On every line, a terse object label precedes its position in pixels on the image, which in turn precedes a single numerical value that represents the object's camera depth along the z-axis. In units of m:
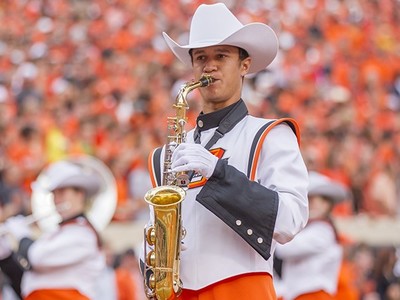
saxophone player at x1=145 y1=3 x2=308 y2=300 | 8.09
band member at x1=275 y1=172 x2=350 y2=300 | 15.08
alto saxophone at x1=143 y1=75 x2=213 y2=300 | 8.03
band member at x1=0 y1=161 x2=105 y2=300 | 13.93
